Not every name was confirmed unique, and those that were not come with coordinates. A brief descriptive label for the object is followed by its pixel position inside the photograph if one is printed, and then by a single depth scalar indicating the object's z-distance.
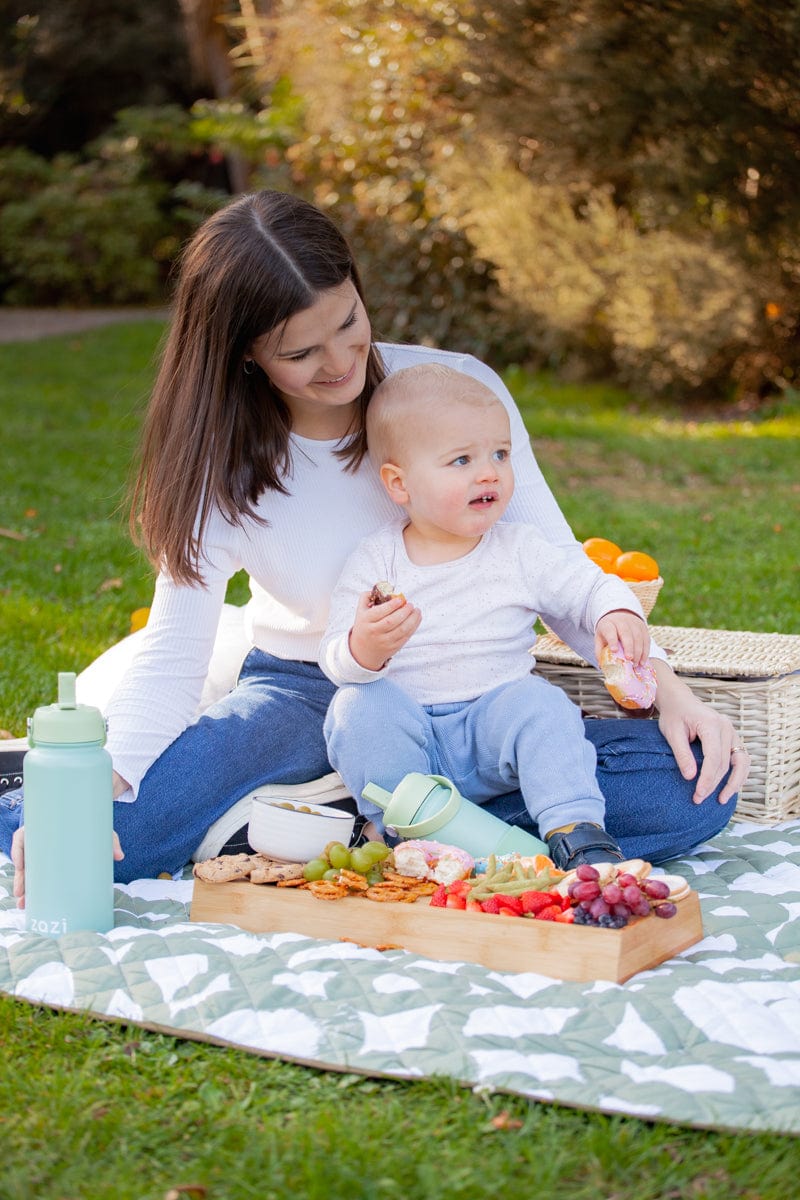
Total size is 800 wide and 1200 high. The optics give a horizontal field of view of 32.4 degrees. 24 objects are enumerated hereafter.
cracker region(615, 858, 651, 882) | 2.20
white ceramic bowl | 2.46
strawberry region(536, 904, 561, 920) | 2.14
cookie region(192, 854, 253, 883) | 2.40
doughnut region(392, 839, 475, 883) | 2.34
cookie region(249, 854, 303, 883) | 2.40
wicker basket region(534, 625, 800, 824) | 2.96
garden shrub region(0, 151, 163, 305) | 17.45
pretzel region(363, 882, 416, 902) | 2.29
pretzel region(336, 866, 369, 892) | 2.32
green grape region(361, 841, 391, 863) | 2.37
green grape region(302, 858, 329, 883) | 2.36
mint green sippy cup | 2.43
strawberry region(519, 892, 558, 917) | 2.16
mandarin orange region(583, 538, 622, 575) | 3.36
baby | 2.45
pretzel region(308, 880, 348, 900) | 2.30
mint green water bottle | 2.20
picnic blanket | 1.77
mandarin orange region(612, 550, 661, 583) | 3.33
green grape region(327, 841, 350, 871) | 2.38
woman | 2.62
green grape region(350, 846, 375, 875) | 2.36
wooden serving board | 2.08
